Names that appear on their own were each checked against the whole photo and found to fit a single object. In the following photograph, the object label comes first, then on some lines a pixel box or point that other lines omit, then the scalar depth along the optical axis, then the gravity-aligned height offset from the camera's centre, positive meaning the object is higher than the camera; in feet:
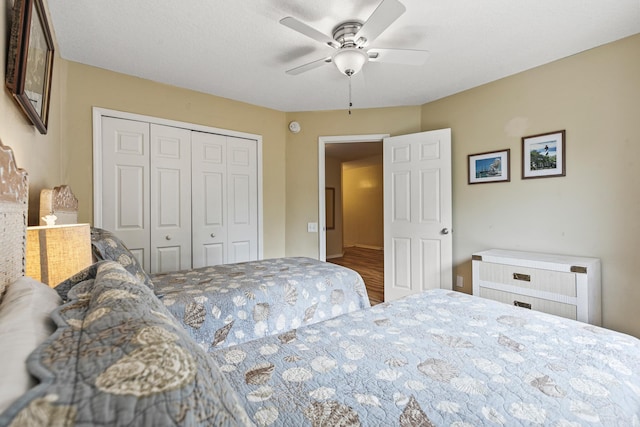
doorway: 13.01 +0.48
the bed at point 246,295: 5.33 -1.69
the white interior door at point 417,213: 10.68 -0.02
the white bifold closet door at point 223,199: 10.83 +0.59
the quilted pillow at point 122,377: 1.15 -0.72
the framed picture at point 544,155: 8.36 +1.66
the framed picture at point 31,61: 3.79 +2.29
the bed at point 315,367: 1.28 -1.63
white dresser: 7.07 -1.85
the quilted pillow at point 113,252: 4.89 -0.62
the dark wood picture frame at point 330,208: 23.62 +0.43
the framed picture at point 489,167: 9.54 +1.52
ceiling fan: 5.40 +3.62
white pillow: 1.23 -0.67
